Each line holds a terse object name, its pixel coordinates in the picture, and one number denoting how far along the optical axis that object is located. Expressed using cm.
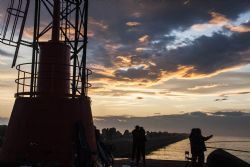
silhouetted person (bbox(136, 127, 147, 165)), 1285
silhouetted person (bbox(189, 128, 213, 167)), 1142
